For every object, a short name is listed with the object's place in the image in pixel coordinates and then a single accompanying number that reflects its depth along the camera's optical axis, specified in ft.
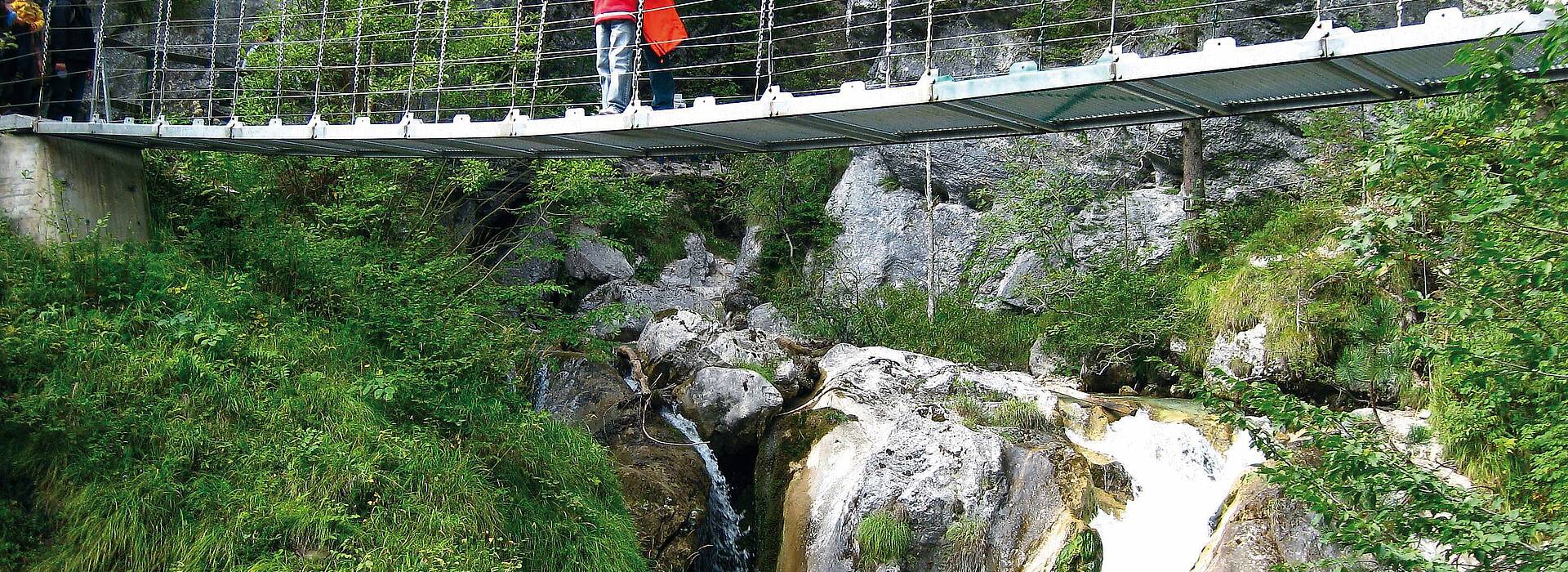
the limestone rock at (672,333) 34.99
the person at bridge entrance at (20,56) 25.57
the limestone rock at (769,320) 47.17
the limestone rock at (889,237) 49.65
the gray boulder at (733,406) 30.96
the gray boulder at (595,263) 49.52
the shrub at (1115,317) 36.86
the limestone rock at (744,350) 34.19
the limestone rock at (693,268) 52.90
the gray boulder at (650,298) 48.03
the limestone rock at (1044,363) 38.73
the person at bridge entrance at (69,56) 27.04
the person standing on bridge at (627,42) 22.81
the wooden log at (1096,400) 30.76
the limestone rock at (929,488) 26.03
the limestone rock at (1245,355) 32.81
